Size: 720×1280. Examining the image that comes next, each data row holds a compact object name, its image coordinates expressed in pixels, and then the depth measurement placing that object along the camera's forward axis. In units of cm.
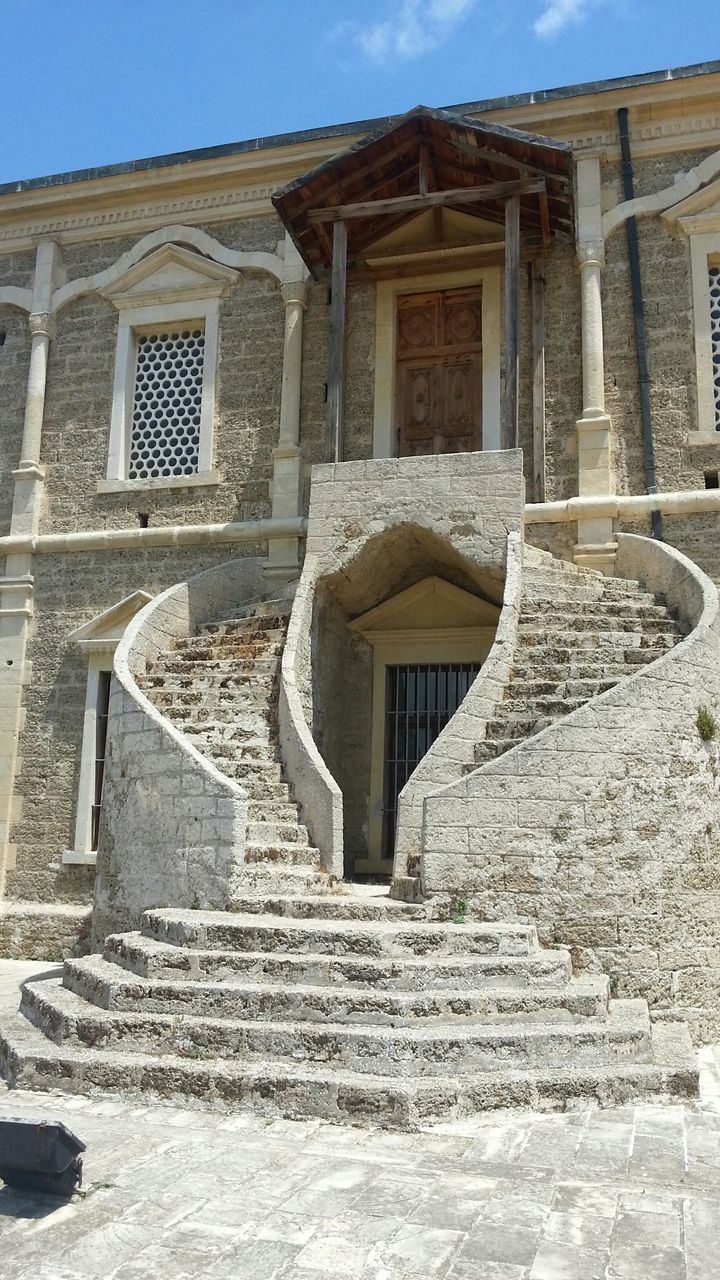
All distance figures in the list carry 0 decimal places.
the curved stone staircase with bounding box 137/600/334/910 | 754
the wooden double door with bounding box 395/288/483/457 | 1198
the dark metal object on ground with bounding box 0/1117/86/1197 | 381
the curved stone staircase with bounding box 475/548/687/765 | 779
